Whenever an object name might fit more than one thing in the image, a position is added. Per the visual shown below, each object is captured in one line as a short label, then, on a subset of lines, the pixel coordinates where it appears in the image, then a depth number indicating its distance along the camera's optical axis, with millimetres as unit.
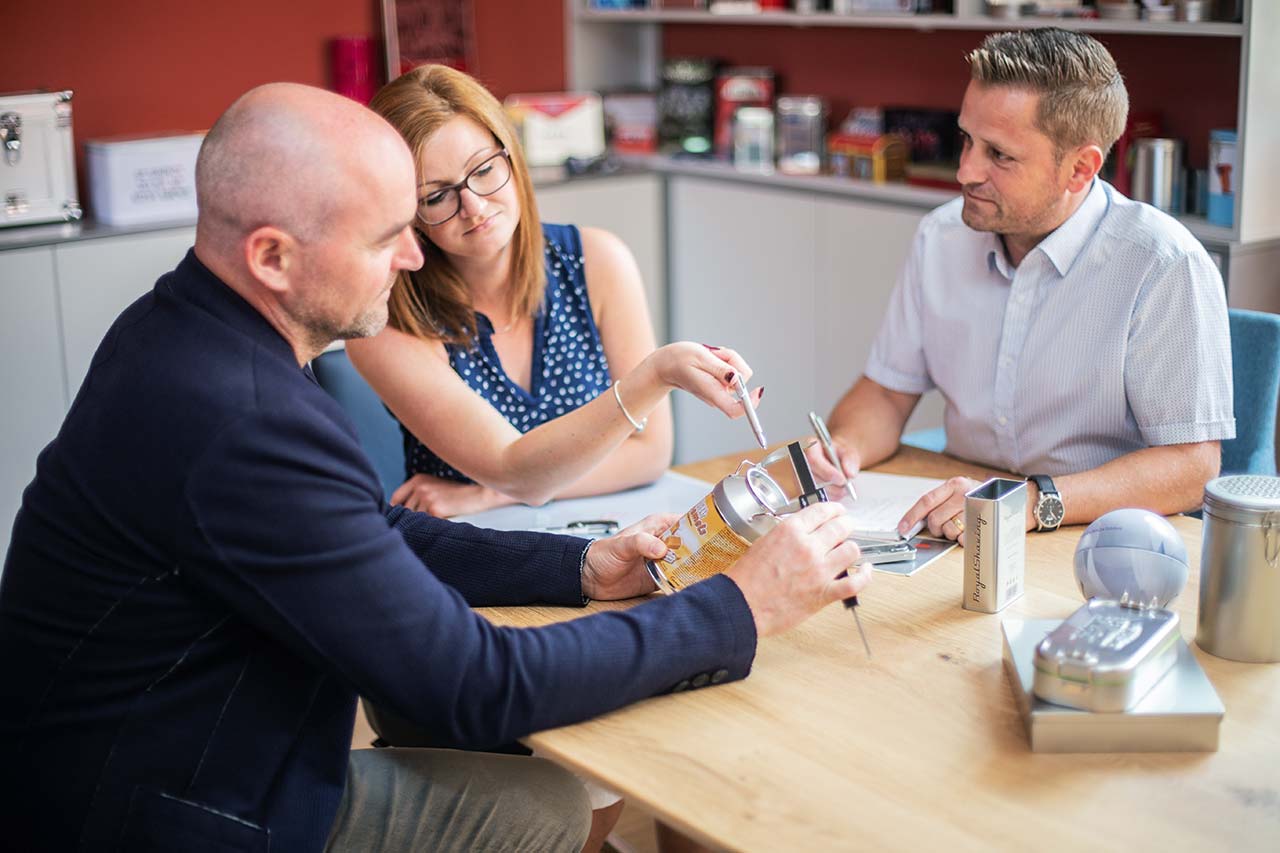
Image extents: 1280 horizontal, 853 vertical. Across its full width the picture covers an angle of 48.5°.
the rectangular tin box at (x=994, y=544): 1604
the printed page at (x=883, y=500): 1902
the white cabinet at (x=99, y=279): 3438
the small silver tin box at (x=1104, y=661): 1304
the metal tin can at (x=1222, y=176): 2941
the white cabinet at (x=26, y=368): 3365
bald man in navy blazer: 1308
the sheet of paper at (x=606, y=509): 2043
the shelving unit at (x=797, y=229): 2955
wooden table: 1204
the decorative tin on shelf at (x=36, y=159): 3438
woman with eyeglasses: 2029
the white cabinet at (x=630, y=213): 4141
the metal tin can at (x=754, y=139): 4113
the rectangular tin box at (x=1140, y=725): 1305
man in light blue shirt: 2014
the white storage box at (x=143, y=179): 3562
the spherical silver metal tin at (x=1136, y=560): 1548
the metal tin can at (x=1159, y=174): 3098
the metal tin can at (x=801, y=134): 4031
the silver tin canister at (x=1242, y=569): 1437
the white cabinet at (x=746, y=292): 3994
